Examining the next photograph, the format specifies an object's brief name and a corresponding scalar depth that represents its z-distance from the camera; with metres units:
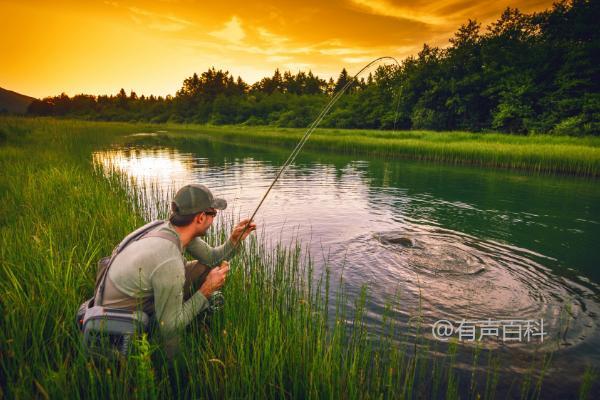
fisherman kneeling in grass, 2.50
